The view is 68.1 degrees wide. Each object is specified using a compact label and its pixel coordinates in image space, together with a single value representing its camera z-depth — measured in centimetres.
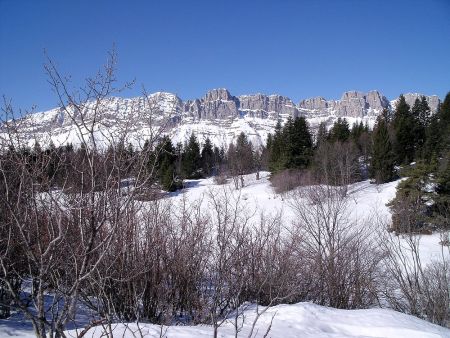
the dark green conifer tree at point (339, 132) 4119
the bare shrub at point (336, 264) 1219
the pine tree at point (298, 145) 3466
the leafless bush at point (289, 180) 3043
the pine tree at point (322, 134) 3861
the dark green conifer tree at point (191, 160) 4232
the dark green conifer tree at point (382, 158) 3128
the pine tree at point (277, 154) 3489
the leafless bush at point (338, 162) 2967
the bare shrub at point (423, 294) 1087
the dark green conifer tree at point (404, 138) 3481
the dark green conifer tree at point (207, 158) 4682
